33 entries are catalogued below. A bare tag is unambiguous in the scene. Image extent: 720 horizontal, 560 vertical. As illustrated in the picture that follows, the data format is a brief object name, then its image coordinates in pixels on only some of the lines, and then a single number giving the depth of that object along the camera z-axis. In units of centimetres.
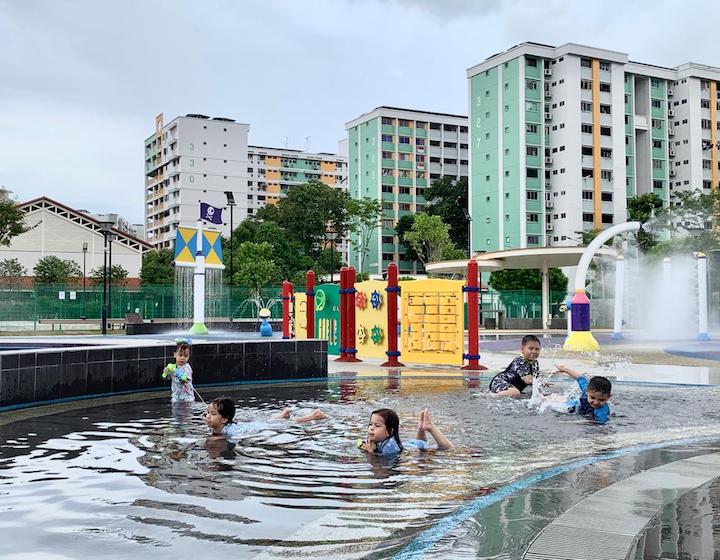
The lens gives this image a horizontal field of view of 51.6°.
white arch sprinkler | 2153
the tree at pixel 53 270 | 7419
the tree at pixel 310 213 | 7756
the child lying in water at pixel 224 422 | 807
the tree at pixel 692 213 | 5606
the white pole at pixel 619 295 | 3215
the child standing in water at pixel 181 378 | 1112
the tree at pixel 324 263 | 7589
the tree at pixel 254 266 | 5731
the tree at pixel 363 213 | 8025
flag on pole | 2598
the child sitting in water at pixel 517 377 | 1157
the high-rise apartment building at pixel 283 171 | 12225
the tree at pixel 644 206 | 6767
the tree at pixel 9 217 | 4759
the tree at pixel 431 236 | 8069
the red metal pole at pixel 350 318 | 1939
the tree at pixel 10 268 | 7406
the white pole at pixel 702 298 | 3041
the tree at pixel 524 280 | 5625
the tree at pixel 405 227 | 9156
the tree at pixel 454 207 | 8900
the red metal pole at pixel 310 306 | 2088
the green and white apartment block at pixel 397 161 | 9988
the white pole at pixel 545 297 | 4516
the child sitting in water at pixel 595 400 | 927
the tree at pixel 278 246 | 6881
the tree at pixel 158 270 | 7456
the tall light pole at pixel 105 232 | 3229
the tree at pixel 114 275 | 7261
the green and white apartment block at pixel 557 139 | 7481
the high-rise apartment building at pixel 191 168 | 10262
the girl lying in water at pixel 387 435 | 696
